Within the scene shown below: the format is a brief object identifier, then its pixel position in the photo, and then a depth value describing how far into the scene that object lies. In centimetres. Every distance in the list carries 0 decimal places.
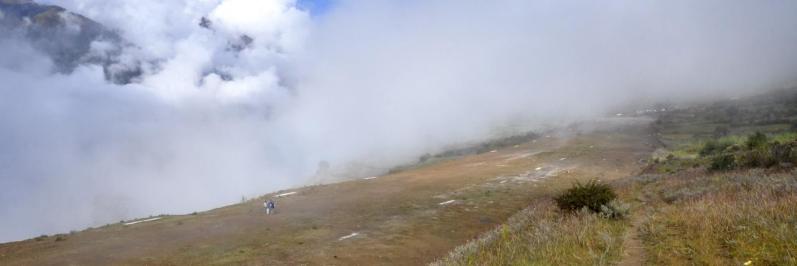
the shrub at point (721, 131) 5602
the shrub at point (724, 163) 1981
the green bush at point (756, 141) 2724
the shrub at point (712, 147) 3375
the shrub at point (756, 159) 1831
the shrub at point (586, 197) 1377
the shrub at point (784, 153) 1756
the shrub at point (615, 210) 1216
